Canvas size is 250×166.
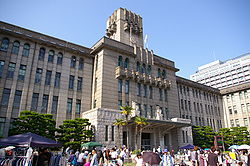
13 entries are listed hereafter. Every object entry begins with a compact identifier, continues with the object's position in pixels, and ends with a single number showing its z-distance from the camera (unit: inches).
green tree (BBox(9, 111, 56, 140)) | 826.8
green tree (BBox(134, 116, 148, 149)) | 1006.9
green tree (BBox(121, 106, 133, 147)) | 1032.2
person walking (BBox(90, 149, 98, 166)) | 430.2
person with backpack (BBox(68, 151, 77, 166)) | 622.0
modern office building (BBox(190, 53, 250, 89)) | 3309.5
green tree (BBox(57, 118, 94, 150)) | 905.5
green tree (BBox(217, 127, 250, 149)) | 1683.1
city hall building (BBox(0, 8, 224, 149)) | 1021.8
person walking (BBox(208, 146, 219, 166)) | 431.8
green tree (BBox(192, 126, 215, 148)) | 1549.7
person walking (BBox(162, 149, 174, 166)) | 566.3
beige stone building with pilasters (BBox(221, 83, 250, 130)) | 1948.8
